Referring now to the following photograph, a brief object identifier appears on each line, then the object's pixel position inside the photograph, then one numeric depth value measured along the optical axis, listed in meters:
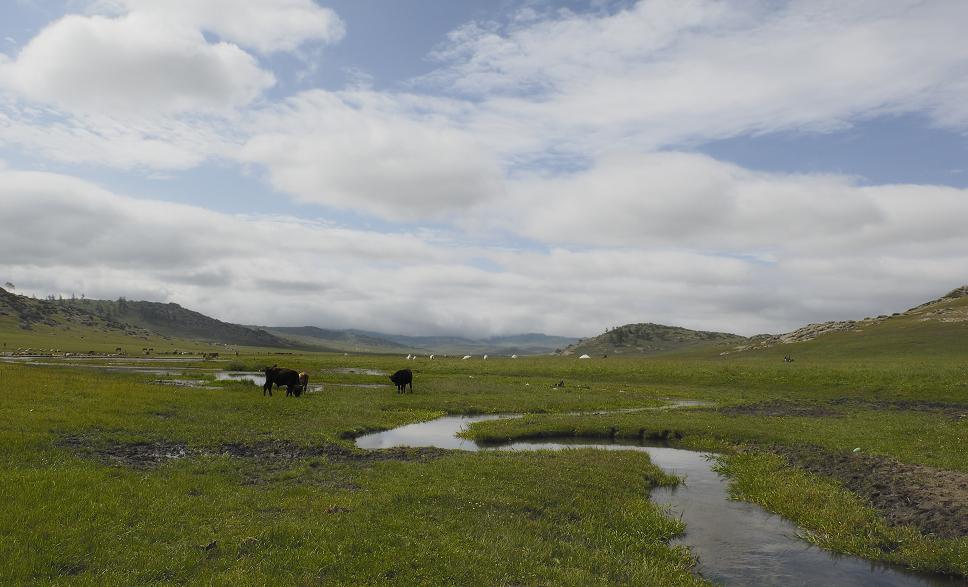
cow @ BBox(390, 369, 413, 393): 50.16
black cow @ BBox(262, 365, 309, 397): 41.91
